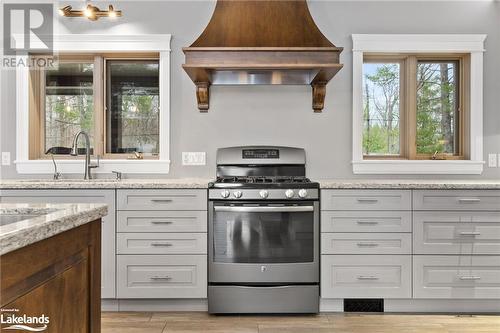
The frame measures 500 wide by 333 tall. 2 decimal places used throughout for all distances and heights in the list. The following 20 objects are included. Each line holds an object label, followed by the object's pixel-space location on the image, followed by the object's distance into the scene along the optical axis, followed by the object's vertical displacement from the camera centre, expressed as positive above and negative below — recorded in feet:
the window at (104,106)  11.43 +1.70
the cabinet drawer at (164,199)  9.16 -0.83
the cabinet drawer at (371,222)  9.17 -1.36
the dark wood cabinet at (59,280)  3.15 -1.11
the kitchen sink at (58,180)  9.56 -0.43
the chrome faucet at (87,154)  10.43 +0.26
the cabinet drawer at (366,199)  9.17 -0.83
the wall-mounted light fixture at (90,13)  9.31 +3.65
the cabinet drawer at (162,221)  9.16 -1.35
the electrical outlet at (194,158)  11.00 +0.16
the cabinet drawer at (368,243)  9.17 -1.86
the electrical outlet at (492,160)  10.99 +0.10
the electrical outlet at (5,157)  11.02 +0.17
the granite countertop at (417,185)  9.10 -0.50
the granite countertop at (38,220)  3.06 -0.55
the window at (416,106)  11.38 +1.69
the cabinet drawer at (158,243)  9.16 -1.86
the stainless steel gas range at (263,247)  8.97 -1.93
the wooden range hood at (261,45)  8.56 +2.67
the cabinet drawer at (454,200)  9.12 -0.84
